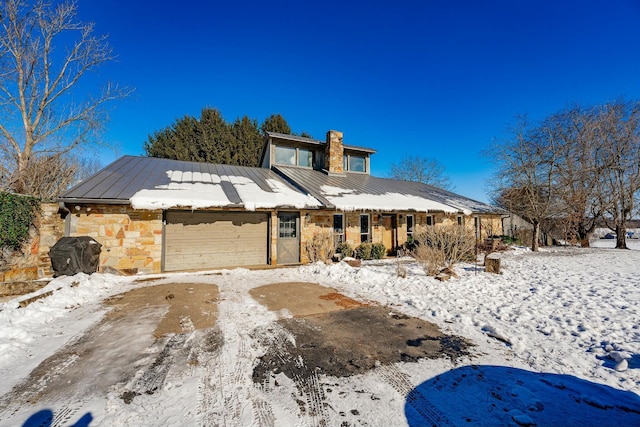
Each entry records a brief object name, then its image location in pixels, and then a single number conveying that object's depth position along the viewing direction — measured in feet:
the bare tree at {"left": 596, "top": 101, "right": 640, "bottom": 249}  49.14
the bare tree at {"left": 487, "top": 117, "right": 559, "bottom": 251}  45.37
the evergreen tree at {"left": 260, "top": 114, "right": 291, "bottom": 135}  77.82
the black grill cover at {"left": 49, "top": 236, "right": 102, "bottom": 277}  21.62
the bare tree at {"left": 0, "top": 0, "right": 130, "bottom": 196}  39.29
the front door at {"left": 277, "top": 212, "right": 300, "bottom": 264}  32.30
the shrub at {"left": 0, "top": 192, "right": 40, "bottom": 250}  20.72
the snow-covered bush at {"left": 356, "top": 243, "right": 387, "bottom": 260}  35.55
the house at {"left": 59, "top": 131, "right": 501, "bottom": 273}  25.21
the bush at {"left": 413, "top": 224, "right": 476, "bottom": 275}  23.94
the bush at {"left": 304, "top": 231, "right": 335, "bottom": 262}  31.32
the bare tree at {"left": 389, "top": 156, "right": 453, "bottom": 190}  99.35
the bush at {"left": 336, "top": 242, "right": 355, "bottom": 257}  34.01
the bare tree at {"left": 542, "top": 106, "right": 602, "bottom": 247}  46.29
